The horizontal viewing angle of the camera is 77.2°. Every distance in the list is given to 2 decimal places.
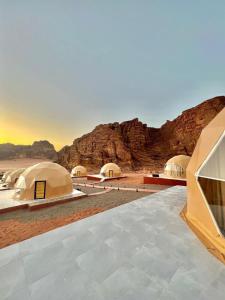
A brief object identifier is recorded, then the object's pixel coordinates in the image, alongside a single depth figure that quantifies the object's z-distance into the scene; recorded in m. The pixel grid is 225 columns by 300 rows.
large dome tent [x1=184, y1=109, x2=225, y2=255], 4.72
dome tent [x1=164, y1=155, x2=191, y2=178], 19.78
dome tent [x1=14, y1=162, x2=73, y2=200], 10.96
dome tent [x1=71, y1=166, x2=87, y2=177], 32.72
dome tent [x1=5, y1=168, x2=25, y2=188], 18.86
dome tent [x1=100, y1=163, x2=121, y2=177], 28.14
